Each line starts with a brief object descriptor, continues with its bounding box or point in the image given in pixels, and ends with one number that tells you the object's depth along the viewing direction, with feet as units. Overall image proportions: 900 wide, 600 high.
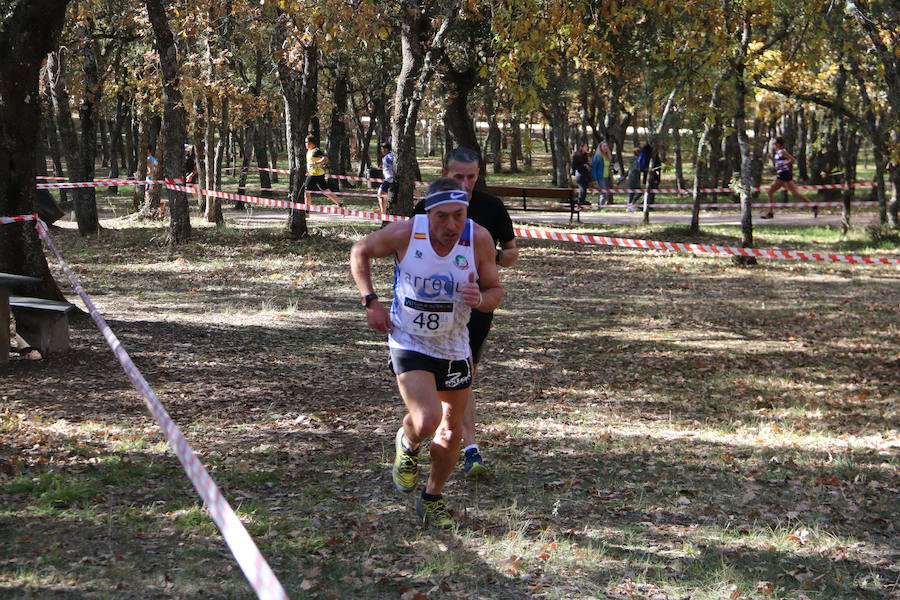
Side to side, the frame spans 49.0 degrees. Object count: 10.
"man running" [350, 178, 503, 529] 16.55
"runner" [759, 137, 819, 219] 87.76
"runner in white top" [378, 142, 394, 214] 78.12
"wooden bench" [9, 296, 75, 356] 30.30
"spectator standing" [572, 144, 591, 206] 92.40
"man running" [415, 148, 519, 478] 18.84
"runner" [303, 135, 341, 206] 80.48
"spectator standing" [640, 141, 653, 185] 96.83
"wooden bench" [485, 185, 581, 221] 81.92
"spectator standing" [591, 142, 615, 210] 101.84
